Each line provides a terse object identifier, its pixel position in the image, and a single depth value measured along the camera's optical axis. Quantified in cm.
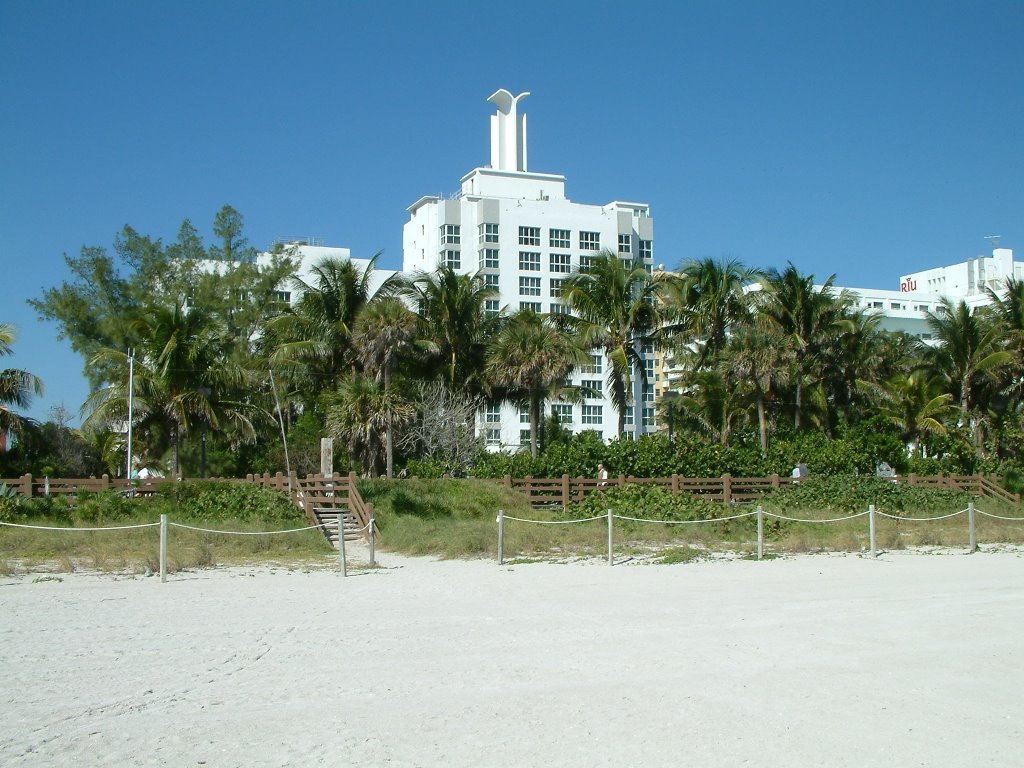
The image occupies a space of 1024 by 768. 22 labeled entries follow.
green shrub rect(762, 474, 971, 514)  3169
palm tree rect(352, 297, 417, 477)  3922
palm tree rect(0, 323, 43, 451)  3475
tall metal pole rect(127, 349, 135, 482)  3517
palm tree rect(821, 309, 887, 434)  5259
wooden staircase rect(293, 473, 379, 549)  2658
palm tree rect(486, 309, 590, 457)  3994
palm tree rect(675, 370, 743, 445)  4894
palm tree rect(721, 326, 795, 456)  4491
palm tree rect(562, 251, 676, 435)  4344
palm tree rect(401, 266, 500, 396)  4300
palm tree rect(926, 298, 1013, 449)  4844
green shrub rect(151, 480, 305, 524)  2714
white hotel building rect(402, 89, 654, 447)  8444
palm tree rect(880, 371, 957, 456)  4928
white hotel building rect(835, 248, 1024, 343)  11896
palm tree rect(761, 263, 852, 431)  4888
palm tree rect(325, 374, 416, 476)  3697
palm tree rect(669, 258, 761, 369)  4556
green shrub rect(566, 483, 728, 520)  2839
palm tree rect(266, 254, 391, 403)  4175
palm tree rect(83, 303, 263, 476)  3572
